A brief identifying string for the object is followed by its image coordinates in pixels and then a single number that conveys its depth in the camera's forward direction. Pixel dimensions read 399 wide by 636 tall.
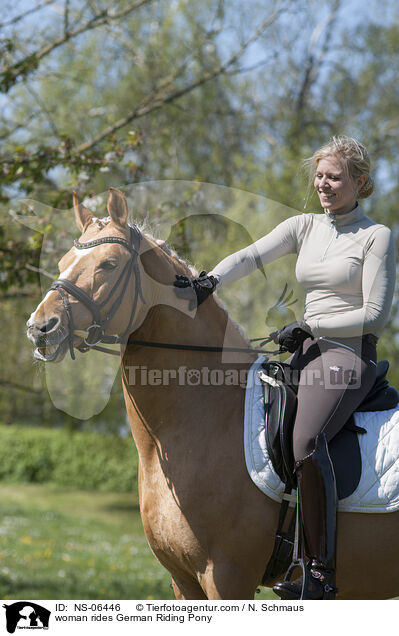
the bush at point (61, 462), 38.03
